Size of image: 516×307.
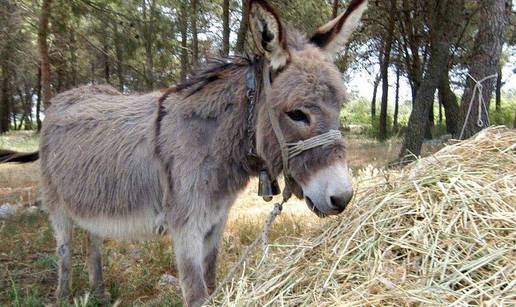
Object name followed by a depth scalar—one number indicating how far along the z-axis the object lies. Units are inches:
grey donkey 91.3
